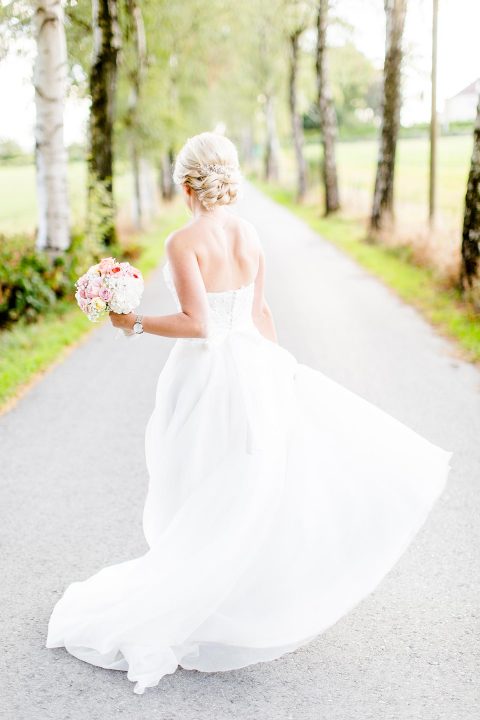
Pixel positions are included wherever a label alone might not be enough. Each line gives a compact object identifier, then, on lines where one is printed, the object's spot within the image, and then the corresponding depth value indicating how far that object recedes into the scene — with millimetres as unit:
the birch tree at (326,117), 25172
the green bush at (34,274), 10836
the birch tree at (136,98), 19833
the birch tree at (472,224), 10899
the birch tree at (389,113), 18062
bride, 3457
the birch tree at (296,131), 33500
